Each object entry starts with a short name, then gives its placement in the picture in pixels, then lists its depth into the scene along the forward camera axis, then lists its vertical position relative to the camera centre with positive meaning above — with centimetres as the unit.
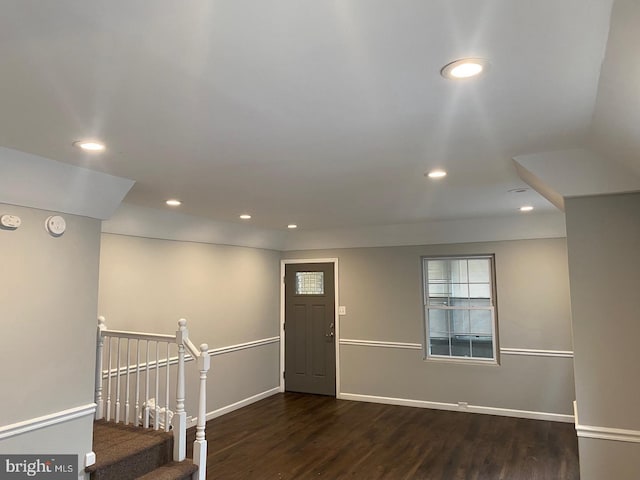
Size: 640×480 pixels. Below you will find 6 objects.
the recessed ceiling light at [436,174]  306 +85
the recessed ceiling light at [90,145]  237 +83
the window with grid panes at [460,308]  568 -24
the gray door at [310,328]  648 -57
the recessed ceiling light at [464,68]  150 +80
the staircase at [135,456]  299 -117
